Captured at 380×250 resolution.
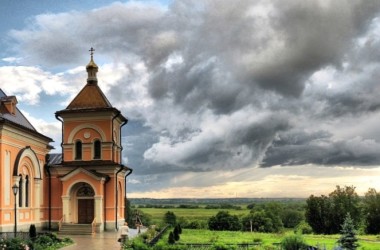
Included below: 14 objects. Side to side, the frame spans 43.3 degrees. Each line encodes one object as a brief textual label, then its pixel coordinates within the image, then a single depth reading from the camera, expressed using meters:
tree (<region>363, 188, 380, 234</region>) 53.69
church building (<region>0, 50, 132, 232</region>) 30.23
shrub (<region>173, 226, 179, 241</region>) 29.73
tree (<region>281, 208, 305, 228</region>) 79.88
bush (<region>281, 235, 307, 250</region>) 18.39
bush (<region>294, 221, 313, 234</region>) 57.91
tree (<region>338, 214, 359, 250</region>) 16.69
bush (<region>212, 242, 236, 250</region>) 18.81
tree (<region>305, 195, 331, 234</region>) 56.47
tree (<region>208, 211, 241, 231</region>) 52.00
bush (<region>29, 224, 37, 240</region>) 24.62
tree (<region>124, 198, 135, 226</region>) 57.11
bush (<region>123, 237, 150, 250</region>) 18.33
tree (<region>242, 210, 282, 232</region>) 56.66
